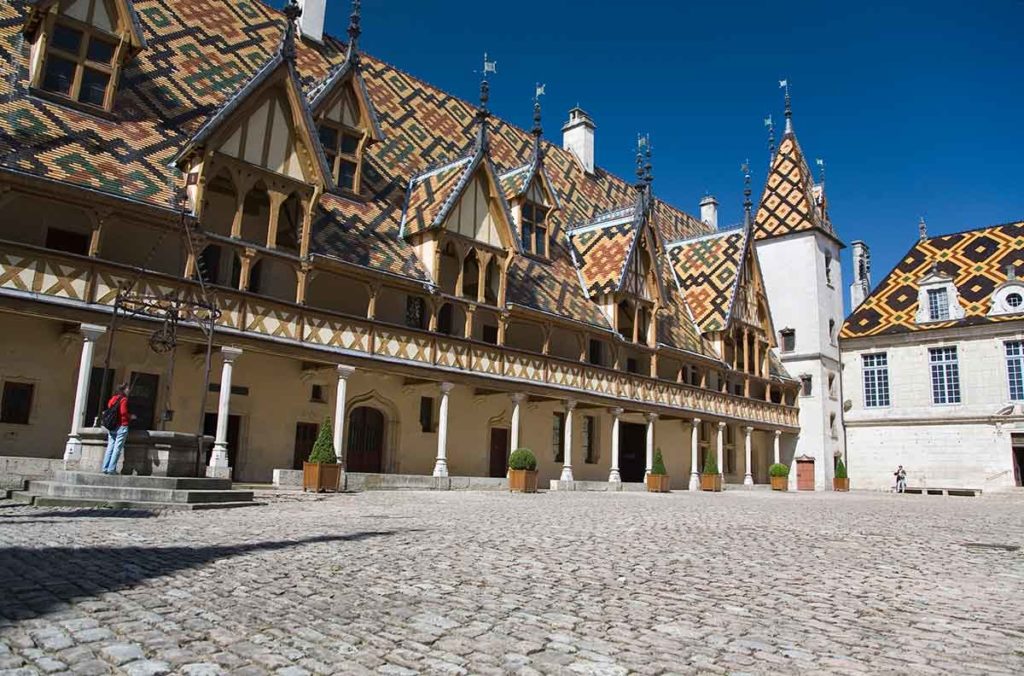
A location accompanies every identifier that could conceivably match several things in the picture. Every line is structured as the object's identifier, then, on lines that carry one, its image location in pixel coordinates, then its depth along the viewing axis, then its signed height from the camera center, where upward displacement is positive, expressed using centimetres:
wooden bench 3591 -14
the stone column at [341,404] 1966 +147
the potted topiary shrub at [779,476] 3466 +23
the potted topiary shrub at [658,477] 2617 -4
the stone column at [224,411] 1694 +103
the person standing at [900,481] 3697 +26
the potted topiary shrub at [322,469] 1677 -17
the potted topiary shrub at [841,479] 3728 +23
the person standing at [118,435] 1168 +26
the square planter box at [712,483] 2974 -17
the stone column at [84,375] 1525 +152
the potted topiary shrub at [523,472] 2125 -5
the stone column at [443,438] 2162 +80
